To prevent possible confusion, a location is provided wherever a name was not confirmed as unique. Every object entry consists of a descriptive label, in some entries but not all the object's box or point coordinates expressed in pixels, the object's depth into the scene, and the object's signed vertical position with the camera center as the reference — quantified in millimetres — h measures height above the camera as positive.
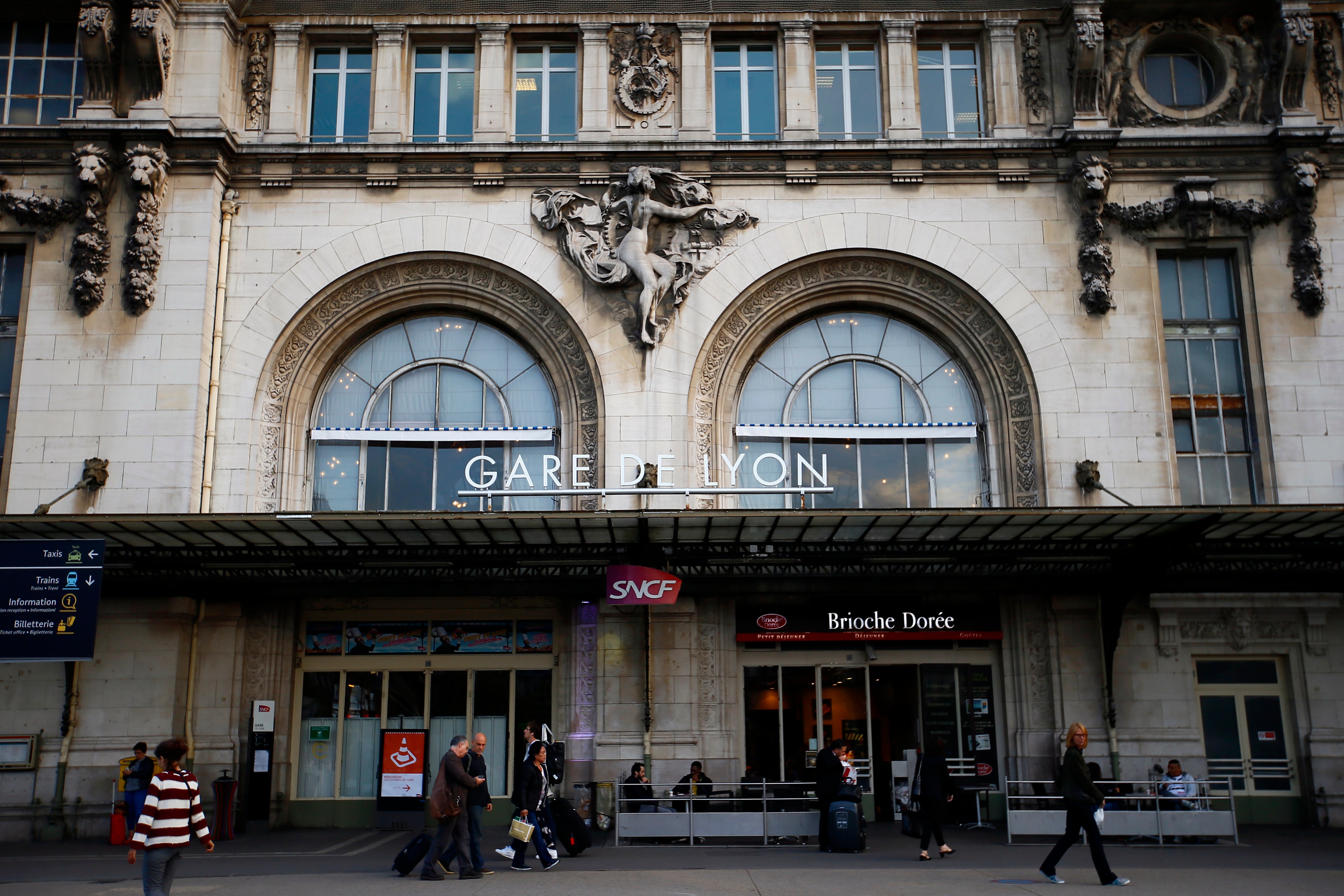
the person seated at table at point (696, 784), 18094 -1415
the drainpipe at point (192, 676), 19406 +404
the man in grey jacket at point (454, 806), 13555 -1278
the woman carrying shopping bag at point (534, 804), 14336 -1355
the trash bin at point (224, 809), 18469 -1746
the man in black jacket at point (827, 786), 15734 -1265
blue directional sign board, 16734 +1513
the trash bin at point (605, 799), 18969 -1712
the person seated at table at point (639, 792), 17469 -1550
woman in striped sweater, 10359 -1103
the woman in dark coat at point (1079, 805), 12742 -1283
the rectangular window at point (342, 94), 22172 +11590
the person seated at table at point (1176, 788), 17750 -1583
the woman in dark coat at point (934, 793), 14859 -1316
